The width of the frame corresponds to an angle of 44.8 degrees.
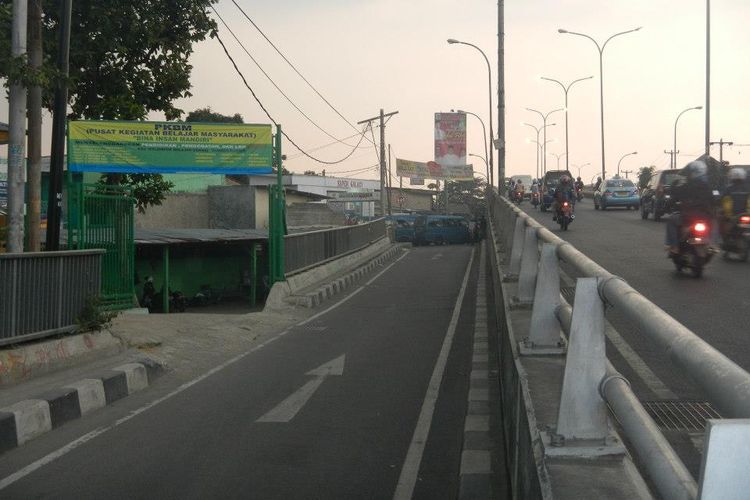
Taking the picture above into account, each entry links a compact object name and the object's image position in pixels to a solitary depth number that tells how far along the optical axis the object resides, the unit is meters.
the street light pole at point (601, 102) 49.01
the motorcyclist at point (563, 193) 25.44
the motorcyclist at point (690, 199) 13.28
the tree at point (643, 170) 107.46
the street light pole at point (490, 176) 66.84
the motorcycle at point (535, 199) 45.78
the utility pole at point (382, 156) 51.38
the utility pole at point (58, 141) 13.41
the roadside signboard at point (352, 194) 75.06
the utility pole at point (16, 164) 12.95
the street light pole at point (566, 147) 62.98
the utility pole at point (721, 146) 69.31
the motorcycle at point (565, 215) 25.02
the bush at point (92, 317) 11.30
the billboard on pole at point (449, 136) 66.88
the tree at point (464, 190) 94.36
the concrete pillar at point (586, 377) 3.65
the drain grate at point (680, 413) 5.05
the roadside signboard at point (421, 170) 84.44
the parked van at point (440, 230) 52.59
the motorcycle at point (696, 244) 13.19
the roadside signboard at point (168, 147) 18.27
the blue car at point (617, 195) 37.88
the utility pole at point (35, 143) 13.63
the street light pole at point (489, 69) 44.35
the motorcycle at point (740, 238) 15.02
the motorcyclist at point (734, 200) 15.13
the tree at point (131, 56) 17.75
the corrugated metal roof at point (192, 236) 21.55
